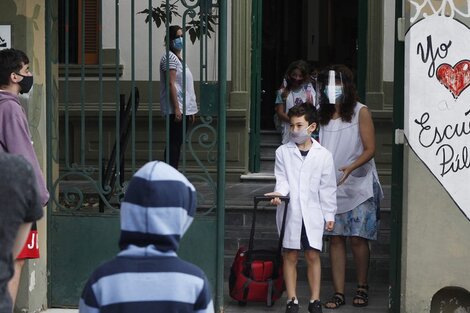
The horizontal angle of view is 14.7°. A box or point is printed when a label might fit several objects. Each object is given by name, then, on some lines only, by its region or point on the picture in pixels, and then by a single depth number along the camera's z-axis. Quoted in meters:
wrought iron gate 13.67
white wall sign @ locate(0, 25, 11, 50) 13.39
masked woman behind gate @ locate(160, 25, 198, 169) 14.94
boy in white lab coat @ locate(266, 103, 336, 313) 13.48
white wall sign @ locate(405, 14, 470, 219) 12.92
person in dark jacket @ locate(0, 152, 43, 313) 6.00
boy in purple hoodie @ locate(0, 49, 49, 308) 11.57
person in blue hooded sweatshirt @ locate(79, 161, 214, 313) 6.03
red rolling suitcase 13.92
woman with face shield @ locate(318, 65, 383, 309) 14.32
